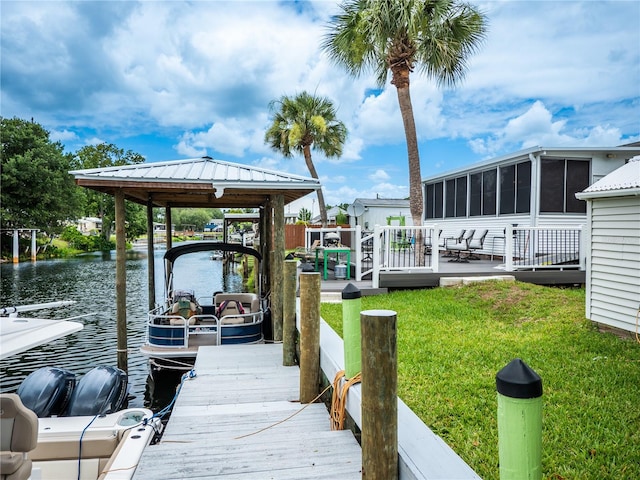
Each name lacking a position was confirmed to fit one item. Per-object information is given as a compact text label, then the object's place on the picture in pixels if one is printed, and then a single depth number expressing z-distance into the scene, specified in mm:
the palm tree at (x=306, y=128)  25969
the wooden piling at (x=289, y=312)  5527
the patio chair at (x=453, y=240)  14961
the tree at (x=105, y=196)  50312
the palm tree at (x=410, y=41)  11703
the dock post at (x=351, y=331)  3293
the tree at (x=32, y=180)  31875
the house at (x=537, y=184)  12484
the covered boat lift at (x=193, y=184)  6773
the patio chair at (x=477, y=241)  13812
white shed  6281
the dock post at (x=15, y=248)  31562
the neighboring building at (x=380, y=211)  29844
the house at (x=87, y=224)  72456
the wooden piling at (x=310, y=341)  4332
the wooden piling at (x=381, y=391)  2295
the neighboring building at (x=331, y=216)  39244
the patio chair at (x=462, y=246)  13875
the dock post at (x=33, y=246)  33656
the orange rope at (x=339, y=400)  3332
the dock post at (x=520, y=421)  1521
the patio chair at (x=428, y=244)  15383
